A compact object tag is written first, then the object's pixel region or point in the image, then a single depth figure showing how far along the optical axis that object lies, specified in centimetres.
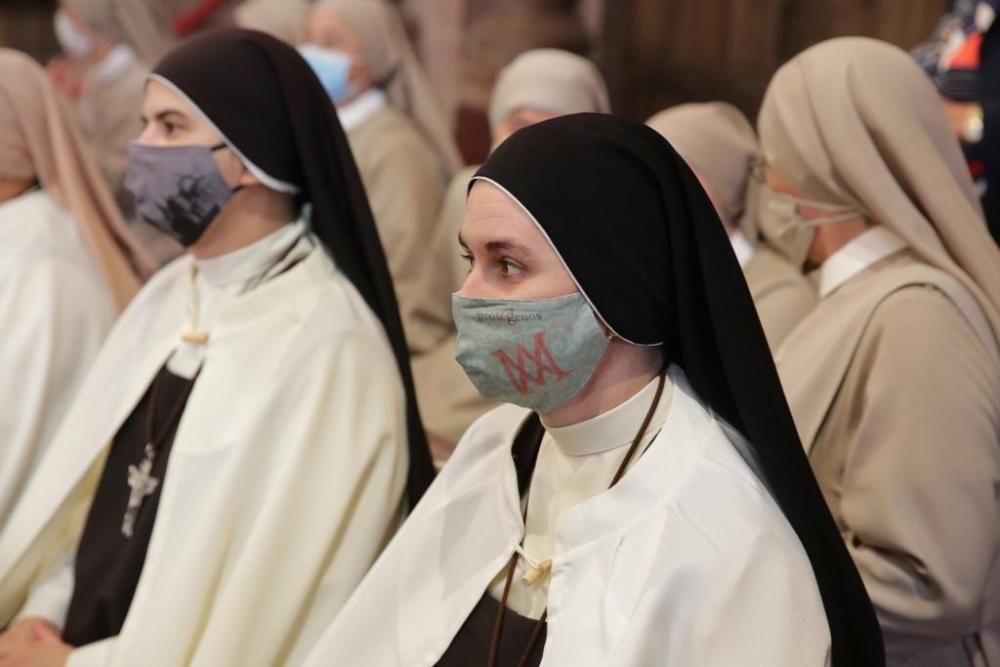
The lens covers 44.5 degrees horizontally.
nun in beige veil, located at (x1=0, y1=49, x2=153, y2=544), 357
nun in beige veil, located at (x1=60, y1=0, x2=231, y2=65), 698
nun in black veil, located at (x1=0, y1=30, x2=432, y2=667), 274
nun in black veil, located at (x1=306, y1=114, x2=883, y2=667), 192
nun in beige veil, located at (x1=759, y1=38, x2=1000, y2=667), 258
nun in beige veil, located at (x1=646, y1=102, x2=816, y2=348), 361
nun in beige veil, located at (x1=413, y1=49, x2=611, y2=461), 455
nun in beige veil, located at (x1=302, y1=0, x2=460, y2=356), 494
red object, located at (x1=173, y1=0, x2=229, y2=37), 841
